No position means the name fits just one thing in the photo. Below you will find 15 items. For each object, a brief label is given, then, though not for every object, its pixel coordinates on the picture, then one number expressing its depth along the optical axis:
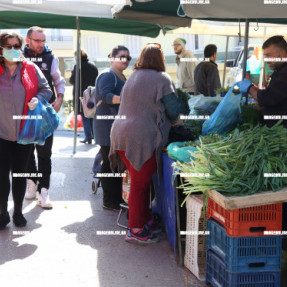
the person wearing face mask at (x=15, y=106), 5.39
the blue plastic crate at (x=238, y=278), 3.78
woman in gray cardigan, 4.88
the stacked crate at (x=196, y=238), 4.33
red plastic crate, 3.70
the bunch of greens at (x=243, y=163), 3.73
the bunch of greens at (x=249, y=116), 4.97
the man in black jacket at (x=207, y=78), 9.69
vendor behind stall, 4.66
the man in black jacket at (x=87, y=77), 11.17
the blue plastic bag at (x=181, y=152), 4.51
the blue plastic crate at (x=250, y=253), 3.74
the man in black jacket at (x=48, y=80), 6.30
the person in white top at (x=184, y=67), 10.55
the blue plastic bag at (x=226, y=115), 5.12
